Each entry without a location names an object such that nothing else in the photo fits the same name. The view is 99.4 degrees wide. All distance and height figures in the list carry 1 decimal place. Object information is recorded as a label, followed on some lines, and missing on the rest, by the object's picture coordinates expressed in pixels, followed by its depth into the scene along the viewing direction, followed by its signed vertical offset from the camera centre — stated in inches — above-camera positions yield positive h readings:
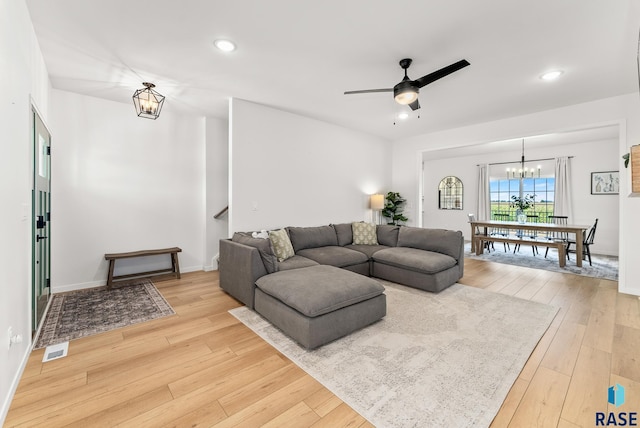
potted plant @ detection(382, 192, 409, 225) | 251.9 +5.6
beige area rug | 66.0 -46.2
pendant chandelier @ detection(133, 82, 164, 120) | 135.2 +55.8
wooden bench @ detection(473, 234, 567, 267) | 205.0 -24.4
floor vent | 86.5 -46.3
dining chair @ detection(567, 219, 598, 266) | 215.2 -22.1
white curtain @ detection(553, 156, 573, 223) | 281.6 +26.4
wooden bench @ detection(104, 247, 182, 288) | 151.9 -29.7
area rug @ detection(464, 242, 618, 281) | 190.1 -39.8
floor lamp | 233.6 +9.4
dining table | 205.5 -13.9
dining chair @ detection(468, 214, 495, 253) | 274.9 -20.0
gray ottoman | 91.9 -33.3
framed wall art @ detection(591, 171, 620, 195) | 254.5 +29.7
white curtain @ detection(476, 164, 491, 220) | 335.3 +23.8
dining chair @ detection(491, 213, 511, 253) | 286.8 -20.3
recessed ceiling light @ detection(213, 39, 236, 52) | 101.4 +64.0
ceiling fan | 106.3 +52.1
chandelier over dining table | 297.0 +45.3
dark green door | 102.0 -2.7
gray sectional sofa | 95.4 -27.9
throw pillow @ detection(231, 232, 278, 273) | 123.3 -18.2
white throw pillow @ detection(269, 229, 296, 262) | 150.1 -18.1
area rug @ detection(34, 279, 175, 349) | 103.6 -44.7
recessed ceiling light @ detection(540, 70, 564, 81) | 124.3 +64.8
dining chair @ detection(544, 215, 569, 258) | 237.9 -9.5
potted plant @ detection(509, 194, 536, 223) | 305.0 +14.2
